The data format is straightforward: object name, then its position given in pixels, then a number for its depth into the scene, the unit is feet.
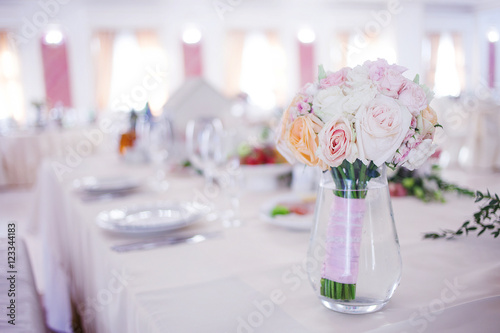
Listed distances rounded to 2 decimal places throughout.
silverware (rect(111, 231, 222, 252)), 3.38
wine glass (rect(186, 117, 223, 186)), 4.45
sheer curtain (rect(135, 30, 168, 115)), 30.09
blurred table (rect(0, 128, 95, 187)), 18.70
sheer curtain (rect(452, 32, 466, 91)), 38.86
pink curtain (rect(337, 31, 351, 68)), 34.66
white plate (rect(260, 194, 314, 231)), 3.56
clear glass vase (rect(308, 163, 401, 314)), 2.16
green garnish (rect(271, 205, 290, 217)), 3.83
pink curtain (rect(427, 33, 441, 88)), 38.27
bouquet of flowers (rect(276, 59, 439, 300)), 2.02
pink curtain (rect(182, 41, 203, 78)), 31.45
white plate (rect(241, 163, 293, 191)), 5.19
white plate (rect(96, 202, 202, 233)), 3.63
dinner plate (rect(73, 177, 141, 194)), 5.45
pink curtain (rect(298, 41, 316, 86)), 34.09
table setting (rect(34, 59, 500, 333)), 2.10
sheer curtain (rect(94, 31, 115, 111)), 29.50
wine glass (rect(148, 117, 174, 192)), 5.89
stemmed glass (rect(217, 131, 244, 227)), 3.89
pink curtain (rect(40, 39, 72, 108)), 28.71
